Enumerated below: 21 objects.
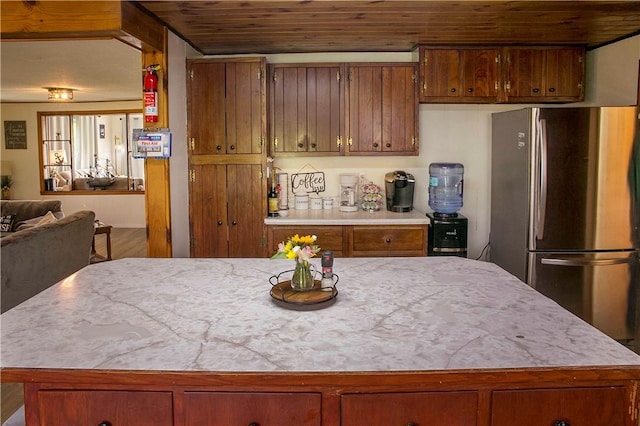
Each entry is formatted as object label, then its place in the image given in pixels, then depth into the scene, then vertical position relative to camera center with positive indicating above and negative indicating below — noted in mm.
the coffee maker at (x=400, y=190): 4297 -145
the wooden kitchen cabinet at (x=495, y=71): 4117 +797
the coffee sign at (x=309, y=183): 4586 -92
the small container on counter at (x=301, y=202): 4477 -252
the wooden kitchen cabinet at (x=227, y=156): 4027 +129
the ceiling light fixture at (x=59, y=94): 7754 +1182
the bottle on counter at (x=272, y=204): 4223 -253
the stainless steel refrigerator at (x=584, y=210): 3590 -263
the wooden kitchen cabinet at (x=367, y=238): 4020 -504
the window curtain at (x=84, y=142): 10453 +625
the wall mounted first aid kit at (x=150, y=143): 3438 +195
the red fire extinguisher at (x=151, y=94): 3424 +517
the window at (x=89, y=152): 10031 +423
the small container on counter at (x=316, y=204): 4480 -269
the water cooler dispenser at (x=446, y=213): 4078 -327
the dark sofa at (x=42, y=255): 3730 -660
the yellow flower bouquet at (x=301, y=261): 1850 -317
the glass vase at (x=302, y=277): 1883 -380
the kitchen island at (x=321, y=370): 1321 -496
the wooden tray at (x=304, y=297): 1776 -431
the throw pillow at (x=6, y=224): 6633 -647
